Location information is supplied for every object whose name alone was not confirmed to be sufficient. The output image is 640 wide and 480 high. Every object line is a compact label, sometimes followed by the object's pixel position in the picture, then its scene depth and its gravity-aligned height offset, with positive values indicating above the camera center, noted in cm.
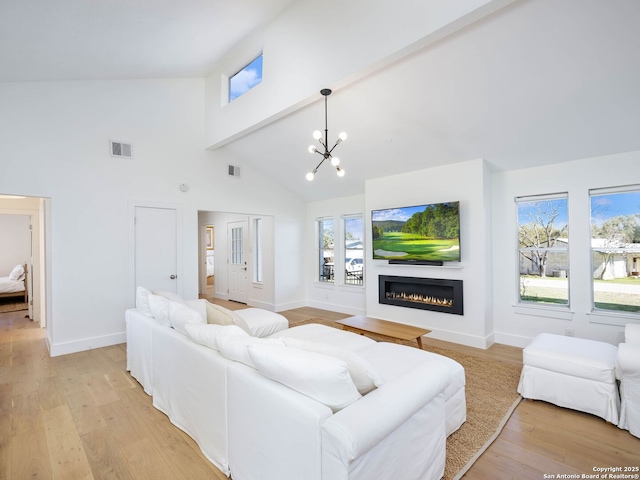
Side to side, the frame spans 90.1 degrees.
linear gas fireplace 454 -83
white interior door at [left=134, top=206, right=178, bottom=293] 484 -7
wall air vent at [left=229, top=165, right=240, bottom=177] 591 +135
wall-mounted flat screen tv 447 +10
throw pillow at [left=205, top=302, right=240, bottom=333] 268 -63
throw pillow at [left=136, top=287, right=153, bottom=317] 324 -60
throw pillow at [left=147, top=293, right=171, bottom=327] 279 -59
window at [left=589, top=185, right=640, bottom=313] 370 -13
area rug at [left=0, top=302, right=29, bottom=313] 657 -130
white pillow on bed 715 -63
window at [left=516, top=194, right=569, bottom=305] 417 -15
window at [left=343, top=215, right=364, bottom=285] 645 -19
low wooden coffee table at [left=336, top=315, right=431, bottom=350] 355 -105
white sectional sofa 132 -83
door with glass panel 758 -44
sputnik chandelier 331 +110
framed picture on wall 1057 +17
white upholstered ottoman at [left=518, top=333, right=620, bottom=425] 246 -114
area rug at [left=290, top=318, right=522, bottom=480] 208 -143
